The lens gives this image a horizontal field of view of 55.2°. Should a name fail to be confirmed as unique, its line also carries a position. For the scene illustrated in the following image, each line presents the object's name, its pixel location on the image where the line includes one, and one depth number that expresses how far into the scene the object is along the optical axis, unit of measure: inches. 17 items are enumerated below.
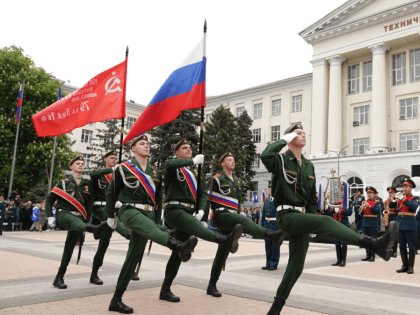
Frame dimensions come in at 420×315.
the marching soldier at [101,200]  291.3
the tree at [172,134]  1780.3
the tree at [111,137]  1857.8
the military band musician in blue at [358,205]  553.9
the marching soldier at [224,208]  250.2
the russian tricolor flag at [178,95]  256.5
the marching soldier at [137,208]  202.1
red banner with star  288.5
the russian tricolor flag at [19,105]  1036.3
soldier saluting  176.6
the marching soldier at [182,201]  218.5
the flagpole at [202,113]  231.6
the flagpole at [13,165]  1102.4
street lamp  1518.2
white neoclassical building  1448.6
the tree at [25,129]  1207.6
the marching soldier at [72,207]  271.2
